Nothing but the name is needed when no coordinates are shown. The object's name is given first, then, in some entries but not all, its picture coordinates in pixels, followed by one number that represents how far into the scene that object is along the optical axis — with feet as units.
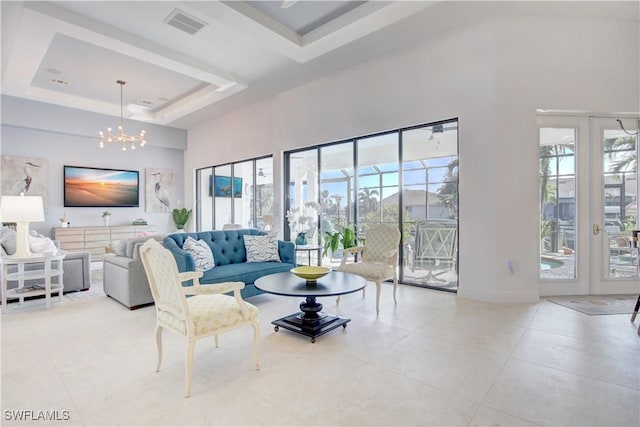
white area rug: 14.07
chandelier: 19.09
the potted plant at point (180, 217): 27.86
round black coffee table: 9.04
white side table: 12.19
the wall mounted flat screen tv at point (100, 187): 23.74
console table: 22.27
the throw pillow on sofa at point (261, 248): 14.25
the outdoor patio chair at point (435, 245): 14.65
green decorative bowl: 9.68
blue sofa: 11.71
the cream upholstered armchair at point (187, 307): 6.64
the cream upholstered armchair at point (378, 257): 12.14
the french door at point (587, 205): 13.62
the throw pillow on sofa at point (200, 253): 12.09
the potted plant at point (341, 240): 16.51
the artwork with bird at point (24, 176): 21.06
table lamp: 12.31
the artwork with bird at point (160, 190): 27.78
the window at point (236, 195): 22.93
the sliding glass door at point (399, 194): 14.78
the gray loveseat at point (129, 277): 12.39
